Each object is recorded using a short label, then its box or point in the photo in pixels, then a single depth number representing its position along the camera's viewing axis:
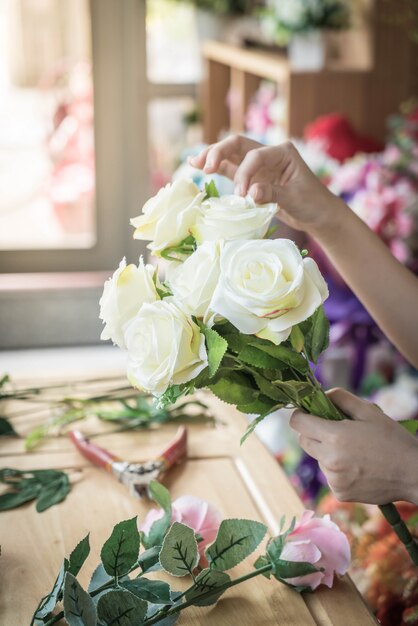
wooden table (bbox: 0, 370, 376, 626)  0.84
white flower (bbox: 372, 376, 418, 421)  2.04
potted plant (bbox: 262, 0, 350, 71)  2.50
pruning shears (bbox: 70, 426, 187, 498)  1.07
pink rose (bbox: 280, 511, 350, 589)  0.86
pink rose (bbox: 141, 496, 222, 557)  0.92
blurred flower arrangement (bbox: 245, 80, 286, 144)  2.54
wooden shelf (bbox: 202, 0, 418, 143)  2.41
